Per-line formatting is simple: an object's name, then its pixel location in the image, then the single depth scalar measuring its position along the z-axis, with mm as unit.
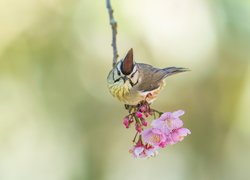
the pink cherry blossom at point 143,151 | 6863
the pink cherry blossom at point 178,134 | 6809
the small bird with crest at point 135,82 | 7627
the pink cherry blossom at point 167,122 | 6723
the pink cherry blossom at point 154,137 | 6713
